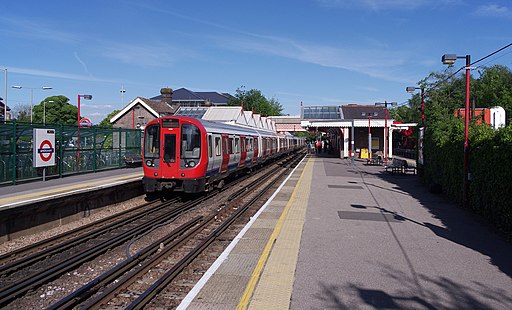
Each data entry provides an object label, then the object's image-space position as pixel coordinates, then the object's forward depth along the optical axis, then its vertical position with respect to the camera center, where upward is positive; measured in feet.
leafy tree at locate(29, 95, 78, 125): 226.17 +16.99
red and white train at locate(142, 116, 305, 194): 46.11 -1.00
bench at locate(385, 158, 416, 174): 82.60 -3.65
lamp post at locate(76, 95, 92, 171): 59.52 -1.04
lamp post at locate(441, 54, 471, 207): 43.17 +1.35
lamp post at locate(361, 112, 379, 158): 204.08 +14.79
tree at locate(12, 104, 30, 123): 241.22 +18.20
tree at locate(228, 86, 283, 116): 296.30 +30.15
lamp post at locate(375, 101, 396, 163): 115.03 +10.55
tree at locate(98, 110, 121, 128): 243.17 +14.48
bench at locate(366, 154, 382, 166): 115.25 -3.88
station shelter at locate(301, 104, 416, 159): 136.46 +4.43
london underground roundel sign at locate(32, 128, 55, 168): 48.42 -0.34
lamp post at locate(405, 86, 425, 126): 66.49 +6.25
